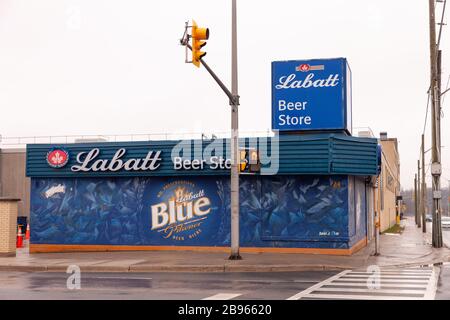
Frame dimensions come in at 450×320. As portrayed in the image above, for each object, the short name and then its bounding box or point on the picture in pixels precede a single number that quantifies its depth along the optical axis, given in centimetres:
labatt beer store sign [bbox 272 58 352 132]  2598
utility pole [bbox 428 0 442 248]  2750
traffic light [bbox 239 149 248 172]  2155
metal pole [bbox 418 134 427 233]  4466
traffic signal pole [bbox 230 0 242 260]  2156
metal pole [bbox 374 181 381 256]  2394
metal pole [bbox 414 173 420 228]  6416
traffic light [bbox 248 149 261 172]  2269
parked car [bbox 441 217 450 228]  5946
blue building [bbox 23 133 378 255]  2475
